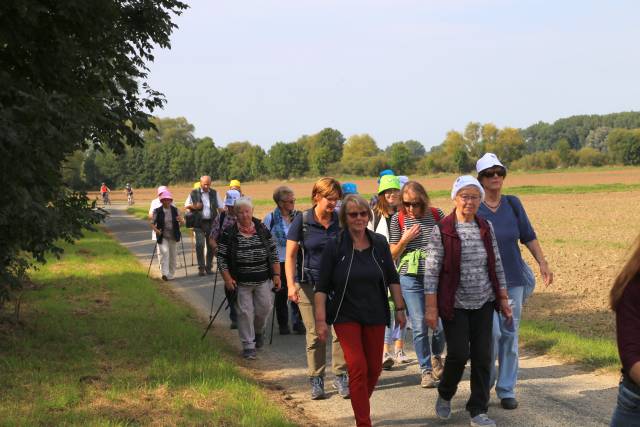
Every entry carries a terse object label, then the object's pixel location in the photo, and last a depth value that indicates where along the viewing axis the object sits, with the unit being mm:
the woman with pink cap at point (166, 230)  14711
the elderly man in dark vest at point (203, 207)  14992
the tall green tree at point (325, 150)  150788
